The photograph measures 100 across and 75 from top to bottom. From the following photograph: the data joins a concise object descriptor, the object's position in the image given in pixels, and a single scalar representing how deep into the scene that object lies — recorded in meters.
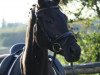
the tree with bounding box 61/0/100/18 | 23.60
